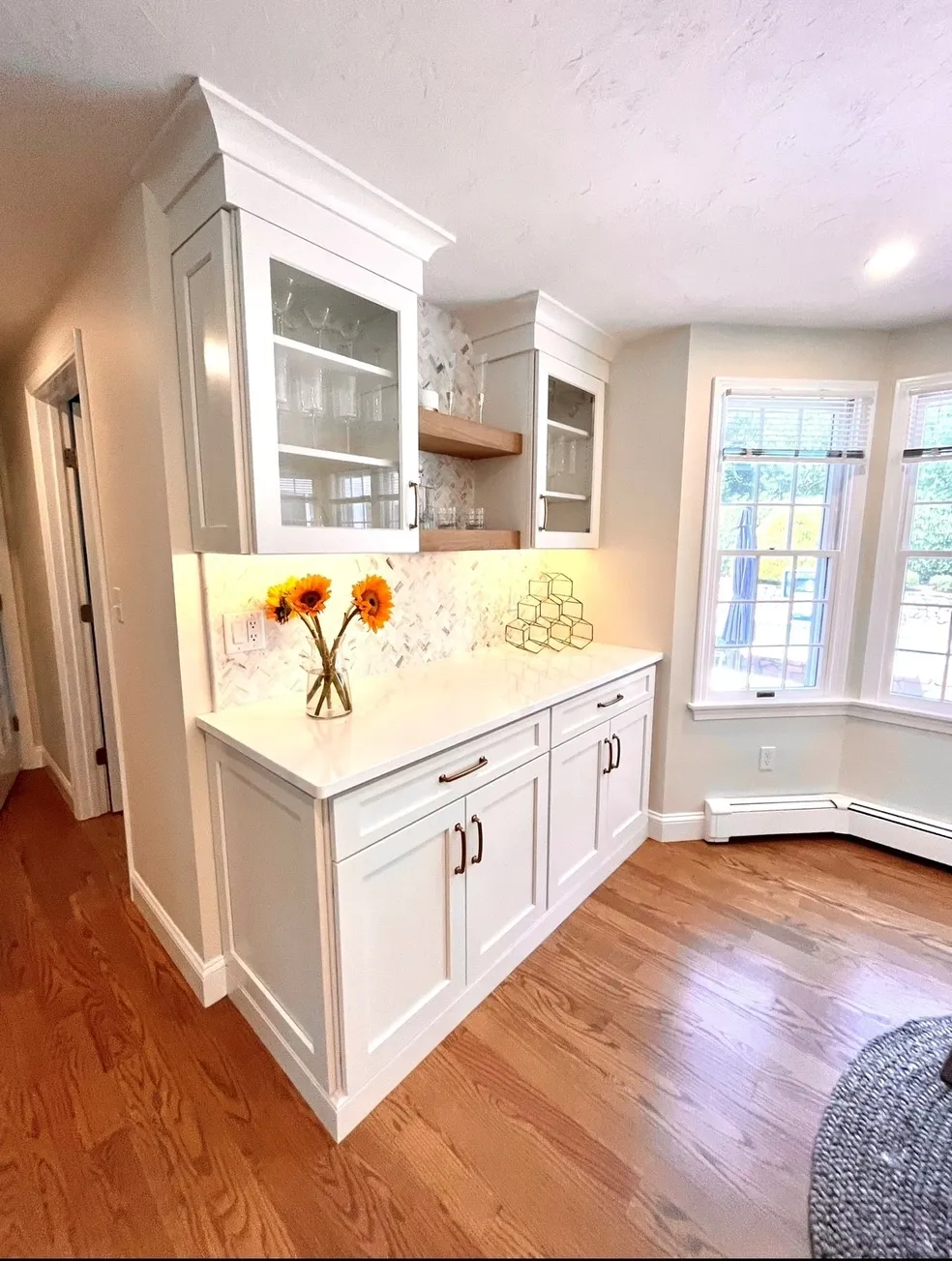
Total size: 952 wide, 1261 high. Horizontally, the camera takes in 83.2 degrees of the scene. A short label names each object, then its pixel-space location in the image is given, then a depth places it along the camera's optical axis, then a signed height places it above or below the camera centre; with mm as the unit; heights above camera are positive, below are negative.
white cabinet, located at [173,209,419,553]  1251 +387
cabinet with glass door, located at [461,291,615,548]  2092 +593
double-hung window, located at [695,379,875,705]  2338 +26
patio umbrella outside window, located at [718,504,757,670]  2420 -251
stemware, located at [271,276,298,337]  1328 +577
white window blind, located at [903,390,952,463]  2248 +494
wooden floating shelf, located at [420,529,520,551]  1805 +7
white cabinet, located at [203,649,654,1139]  1197 -902
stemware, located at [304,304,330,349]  1419 +591
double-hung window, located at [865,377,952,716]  2279 -66
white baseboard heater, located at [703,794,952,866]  2424 -1264
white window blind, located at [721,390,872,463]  2330 +505
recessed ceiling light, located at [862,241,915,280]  1670 +910
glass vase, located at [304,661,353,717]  1508 -431
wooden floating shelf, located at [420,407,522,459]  1801 +370
